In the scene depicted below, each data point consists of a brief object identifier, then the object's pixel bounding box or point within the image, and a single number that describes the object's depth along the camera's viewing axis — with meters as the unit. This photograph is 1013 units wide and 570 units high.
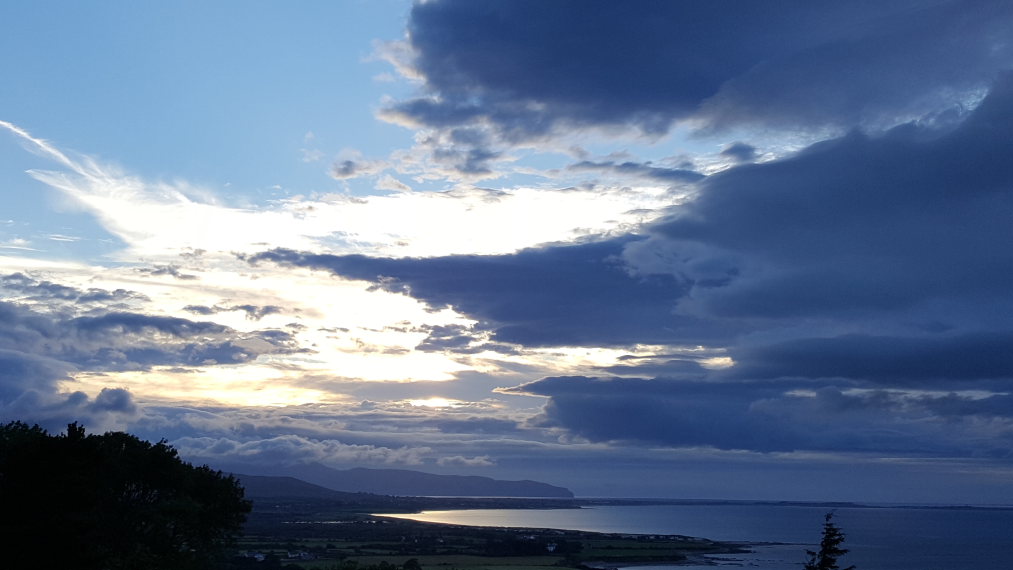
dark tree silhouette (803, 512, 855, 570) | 49.38
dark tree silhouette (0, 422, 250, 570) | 43.12
